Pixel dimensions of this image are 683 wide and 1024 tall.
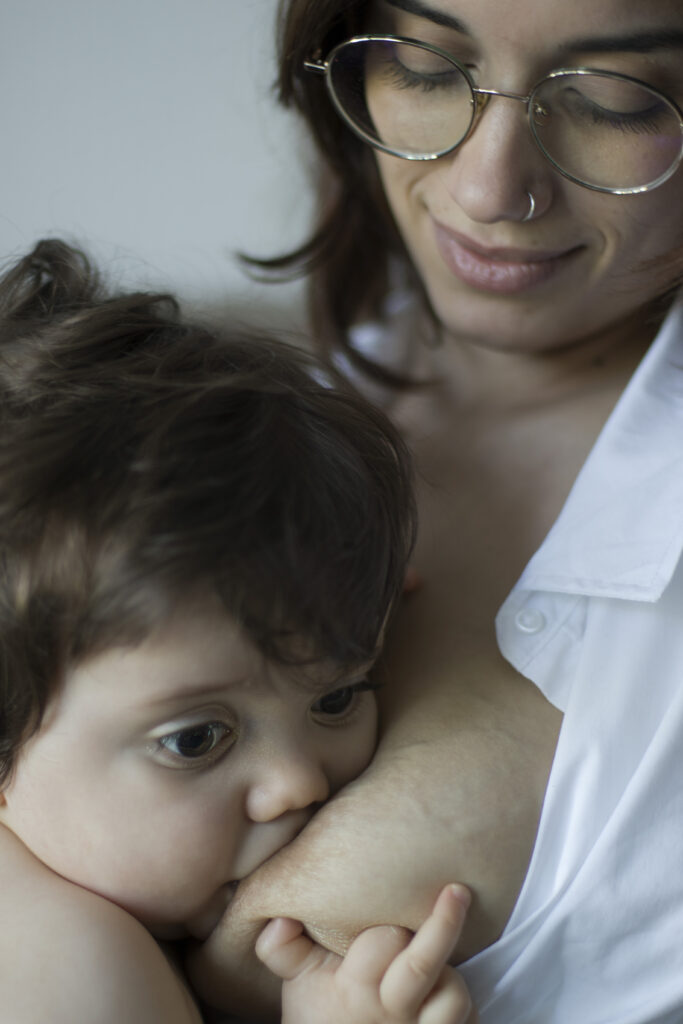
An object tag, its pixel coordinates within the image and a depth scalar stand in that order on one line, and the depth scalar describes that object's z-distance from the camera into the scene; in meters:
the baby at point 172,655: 0.65
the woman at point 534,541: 0.69
